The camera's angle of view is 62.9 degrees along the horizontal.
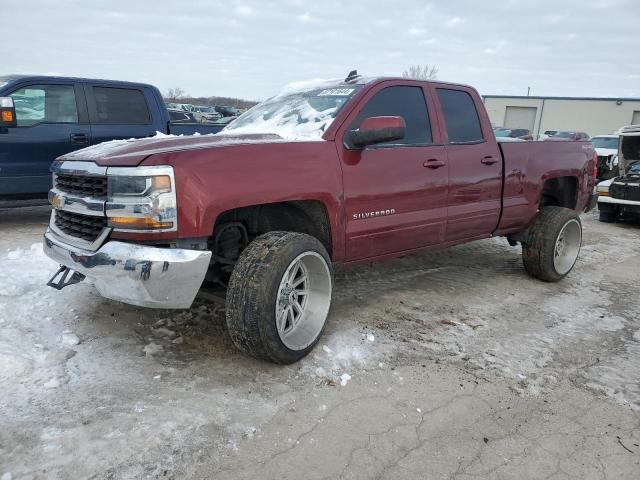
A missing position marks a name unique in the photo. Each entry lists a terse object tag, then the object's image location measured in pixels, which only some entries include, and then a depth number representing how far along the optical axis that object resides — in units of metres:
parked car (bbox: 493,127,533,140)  21.17
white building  38.53
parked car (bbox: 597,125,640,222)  9.71
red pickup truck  2.83
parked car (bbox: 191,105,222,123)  29.78
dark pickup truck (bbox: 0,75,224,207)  6.52
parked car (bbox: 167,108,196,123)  12.89
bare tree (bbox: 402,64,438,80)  64.76
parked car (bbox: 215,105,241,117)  17.79
